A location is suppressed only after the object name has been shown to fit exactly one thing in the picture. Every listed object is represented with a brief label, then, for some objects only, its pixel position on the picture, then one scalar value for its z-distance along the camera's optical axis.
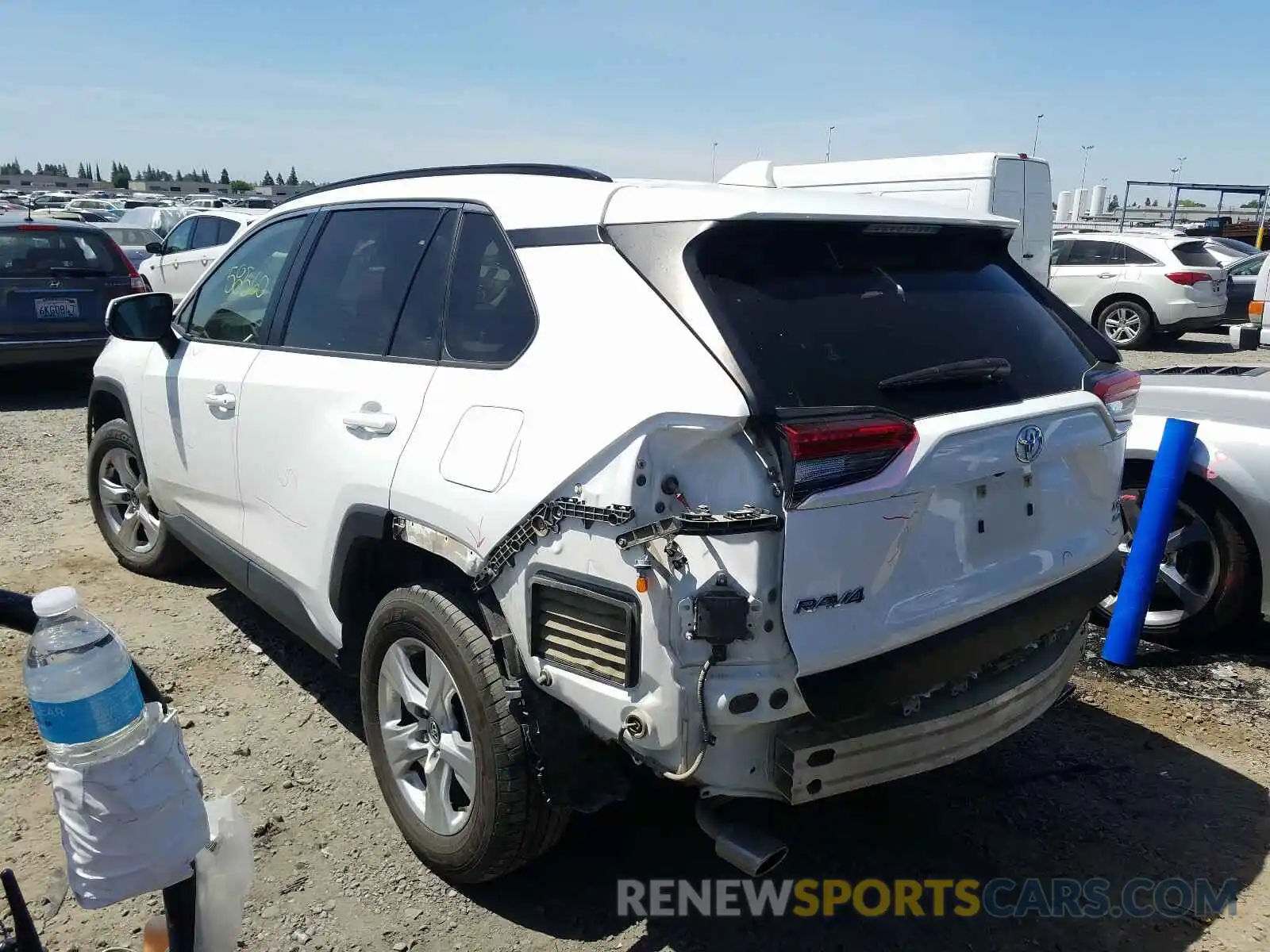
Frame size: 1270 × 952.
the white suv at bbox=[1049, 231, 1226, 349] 14.16
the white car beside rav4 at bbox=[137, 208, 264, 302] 12.92
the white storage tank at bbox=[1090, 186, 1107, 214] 36.03
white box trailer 8.44
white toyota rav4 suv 2.04
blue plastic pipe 3.99
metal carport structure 35.12
